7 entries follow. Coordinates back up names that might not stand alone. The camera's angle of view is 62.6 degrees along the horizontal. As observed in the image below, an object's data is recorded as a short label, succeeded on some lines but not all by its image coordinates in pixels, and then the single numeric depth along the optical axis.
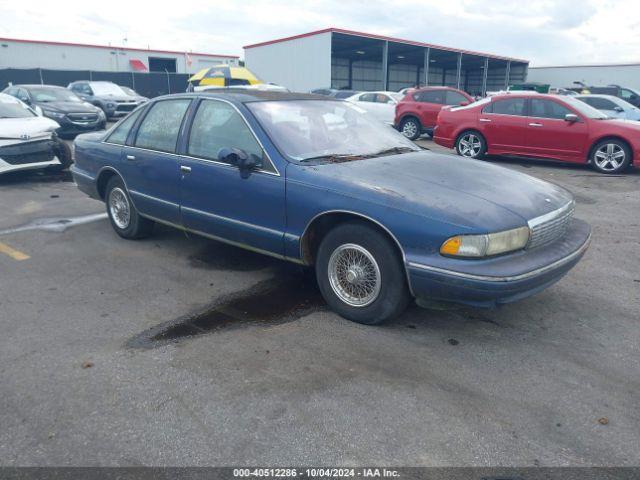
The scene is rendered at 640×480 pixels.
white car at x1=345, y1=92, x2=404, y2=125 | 17.78
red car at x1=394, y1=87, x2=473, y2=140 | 15.62
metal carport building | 31.39
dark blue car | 3.27
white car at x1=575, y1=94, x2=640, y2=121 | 14.80
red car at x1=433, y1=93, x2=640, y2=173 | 10.00
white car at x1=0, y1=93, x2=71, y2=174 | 8.52
